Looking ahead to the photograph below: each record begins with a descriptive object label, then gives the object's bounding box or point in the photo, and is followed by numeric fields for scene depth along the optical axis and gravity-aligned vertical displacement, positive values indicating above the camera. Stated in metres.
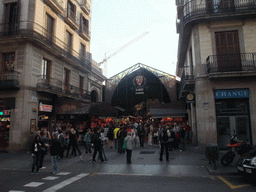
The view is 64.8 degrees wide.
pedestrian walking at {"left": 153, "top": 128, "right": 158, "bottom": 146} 16.86 -1.41
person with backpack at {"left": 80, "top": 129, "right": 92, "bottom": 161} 11.83 -1.16
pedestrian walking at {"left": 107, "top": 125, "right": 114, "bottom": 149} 15.73 -1.09
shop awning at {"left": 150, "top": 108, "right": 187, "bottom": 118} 20.12 +0.76
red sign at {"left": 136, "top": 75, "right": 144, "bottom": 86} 28.86 +5.84
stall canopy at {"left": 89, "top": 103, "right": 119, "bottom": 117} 18.11 +1.08
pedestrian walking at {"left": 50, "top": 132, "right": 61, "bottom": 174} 8.38 -1.20
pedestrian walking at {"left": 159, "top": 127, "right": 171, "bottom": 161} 10.44 -1.03
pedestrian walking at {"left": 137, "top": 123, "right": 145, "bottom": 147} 16.33 -1.14
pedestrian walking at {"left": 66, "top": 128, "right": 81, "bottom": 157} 12.45 -1.16
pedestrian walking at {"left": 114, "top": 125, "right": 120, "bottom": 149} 14.53 -0.73
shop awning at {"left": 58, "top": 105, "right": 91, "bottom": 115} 17.34 +0.97
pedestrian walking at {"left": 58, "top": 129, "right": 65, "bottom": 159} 11.71 -1.07
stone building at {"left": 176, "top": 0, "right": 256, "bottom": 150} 12.62 +3.20
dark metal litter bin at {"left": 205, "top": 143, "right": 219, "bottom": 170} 8.17 -1.33
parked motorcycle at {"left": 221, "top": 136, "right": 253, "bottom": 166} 8.62 -1.32
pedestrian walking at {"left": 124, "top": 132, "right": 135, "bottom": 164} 10.19 -1.48
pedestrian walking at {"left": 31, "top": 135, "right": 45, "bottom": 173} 8.63 -1.16
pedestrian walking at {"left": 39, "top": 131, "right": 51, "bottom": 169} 8.90 -1.47
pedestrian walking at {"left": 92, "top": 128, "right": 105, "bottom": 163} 10.45 -1.18
